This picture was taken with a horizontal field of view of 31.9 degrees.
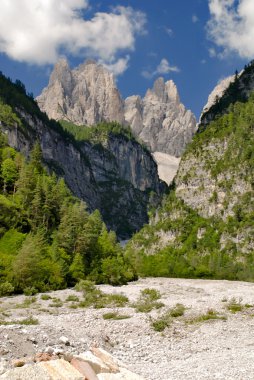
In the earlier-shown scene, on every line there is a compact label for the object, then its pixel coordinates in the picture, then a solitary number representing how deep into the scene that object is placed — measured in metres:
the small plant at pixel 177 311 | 52.22
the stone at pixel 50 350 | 28.11
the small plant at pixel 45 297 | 68.31
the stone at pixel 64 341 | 33.33
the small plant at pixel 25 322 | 42.09
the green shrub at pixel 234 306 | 56.74
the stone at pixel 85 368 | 23.41
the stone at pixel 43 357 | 25.78
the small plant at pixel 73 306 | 60.43
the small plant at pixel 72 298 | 67.62
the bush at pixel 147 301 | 58.06
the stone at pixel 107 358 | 25.83
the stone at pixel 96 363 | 24.91
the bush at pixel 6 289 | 70.12
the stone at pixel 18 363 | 25.08
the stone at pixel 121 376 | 24.27
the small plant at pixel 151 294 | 75.21
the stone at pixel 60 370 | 22.50
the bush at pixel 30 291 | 72.19
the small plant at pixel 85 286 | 78.57
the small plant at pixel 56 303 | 61.59
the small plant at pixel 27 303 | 58.62
